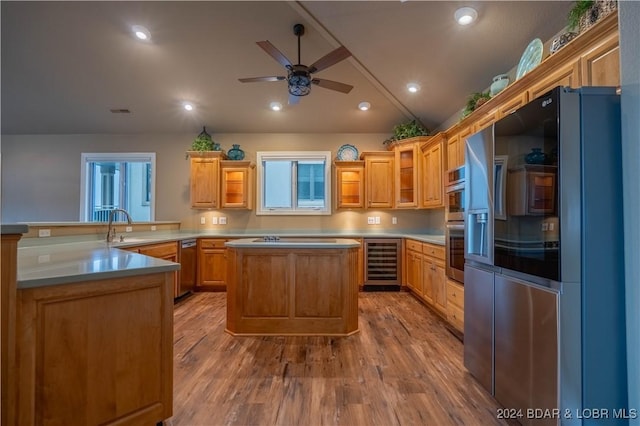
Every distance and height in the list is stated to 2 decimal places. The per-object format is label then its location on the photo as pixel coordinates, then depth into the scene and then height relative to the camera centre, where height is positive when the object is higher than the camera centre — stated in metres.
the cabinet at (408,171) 4.64 +0.79
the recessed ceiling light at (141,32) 3.41 +2.21
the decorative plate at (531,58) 2.23 +1.29
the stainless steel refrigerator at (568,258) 1.29 -0.18
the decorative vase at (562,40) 1.92 +1.21
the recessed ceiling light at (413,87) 4.02 +1.85
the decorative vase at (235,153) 5.28 +1.18
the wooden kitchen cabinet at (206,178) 4.98 +0.68
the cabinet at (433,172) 3.98 +0.68
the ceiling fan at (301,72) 2.74 +1.50
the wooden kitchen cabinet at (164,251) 3.34 -0.42
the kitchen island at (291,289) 2.87 -0.70
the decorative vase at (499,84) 2.65 +1.24
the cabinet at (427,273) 3.34 -0.71
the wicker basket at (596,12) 1.57 +1.19
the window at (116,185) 5.43 +0.61
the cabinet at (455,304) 2.81 -0.87
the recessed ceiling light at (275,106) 4.69 +1.83
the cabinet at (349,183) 5.16 +0.63
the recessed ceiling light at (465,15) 2.61 +1.87
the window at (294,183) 5.40 +0.66
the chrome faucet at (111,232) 3.10 -0.17
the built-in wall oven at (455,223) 2.72 -0.05
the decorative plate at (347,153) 5.32 +1.20
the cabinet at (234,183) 5.09 +0.61
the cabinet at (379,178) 5.02 +0.70
